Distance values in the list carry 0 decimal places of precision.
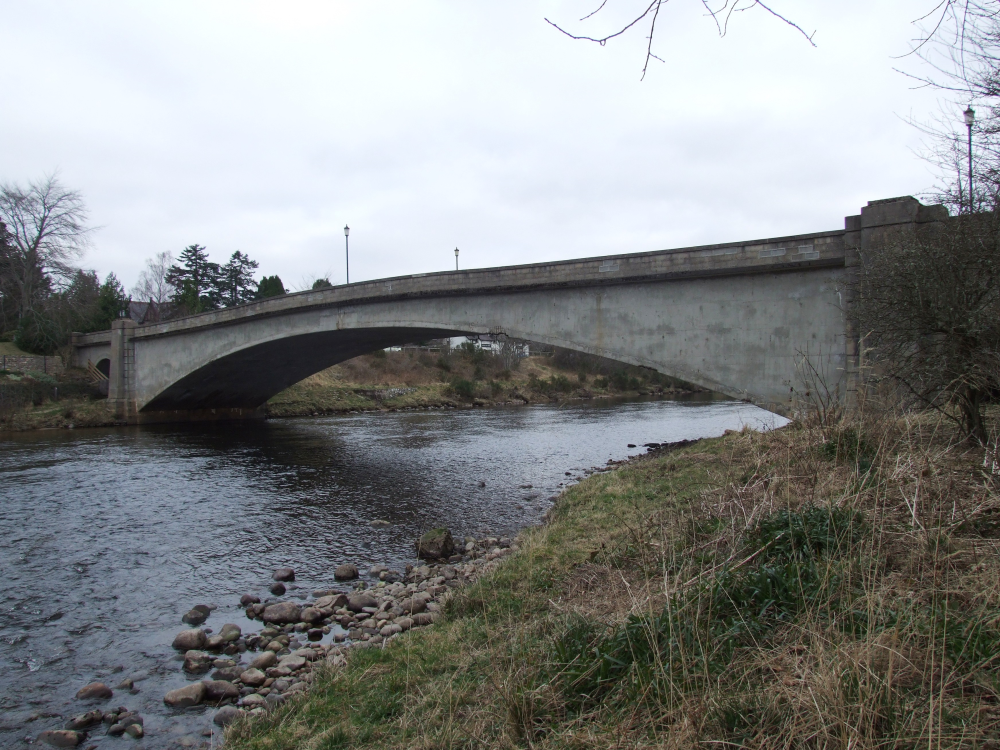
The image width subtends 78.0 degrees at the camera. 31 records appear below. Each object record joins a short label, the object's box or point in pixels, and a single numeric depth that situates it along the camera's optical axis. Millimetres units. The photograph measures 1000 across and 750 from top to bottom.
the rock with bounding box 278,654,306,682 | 5642
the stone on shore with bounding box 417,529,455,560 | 9008
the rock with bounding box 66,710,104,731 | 4867
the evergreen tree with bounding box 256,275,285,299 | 56888
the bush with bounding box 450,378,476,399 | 43625
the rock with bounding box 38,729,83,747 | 4625
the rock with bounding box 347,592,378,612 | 7086
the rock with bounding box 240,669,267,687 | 5418
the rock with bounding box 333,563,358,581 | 8398
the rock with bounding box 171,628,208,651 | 6273
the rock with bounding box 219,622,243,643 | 6418
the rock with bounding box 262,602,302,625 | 6895
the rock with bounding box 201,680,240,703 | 5238
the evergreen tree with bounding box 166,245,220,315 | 65812
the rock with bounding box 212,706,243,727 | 4754
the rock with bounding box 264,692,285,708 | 4734
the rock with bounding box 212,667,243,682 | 5566
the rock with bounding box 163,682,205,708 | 5141
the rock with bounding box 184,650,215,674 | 5820
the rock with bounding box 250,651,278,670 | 5754
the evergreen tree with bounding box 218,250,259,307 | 66125
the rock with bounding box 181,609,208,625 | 6984
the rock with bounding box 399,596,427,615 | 6745
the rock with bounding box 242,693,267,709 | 4918
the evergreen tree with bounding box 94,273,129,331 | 41469
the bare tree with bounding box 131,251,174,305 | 77250
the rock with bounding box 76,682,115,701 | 5336
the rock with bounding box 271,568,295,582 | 8359
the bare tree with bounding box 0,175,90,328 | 38250
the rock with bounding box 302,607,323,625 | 6844
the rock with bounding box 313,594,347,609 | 7113
